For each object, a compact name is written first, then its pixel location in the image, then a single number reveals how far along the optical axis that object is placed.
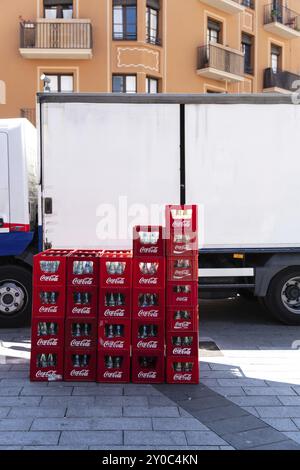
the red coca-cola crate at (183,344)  4.99
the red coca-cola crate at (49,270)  5.01
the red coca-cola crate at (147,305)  5.00
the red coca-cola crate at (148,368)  5.01
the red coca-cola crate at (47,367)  5.04
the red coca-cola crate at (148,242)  5.00
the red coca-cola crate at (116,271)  4.97
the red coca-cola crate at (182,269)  5.03
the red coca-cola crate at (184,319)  5.02
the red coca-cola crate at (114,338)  4.99
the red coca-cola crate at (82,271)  5.02
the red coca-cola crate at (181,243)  5.01
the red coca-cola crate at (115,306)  4.98
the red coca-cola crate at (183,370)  5.00
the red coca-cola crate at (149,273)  5.00
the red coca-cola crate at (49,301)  5.02
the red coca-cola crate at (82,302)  5.02
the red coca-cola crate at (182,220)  5.01
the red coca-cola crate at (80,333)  5.02
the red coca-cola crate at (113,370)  5.02
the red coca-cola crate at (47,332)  5.02
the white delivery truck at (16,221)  7.16
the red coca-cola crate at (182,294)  5.02
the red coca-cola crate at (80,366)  5.03
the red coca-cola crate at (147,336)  5.00
